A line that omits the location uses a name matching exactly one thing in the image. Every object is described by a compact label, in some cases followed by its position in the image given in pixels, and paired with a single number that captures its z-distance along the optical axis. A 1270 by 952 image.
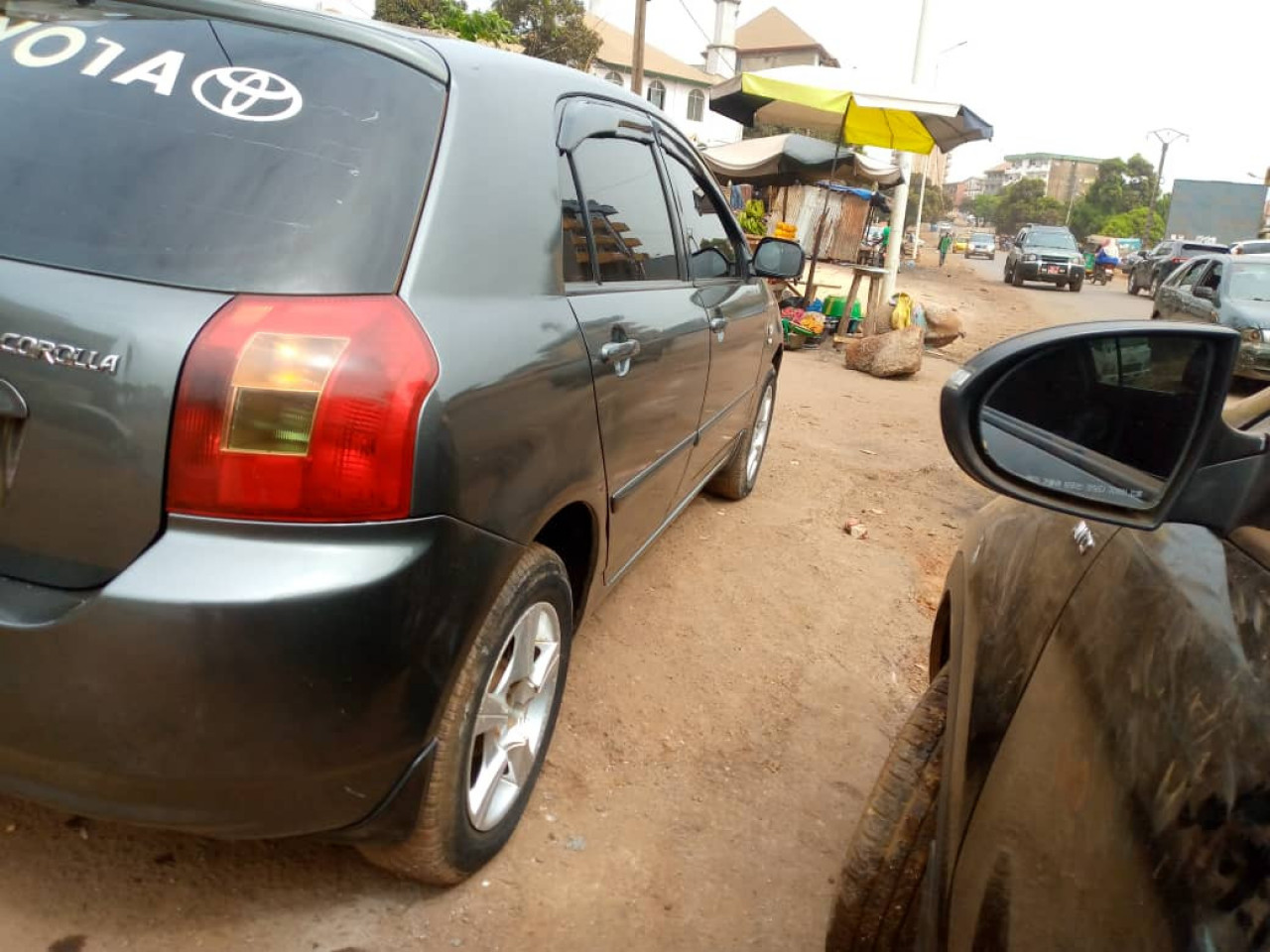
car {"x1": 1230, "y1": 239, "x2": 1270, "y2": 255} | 21.03
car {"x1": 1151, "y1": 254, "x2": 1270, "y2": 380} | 10.16
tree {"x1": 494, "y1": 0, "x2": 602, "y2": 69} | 36.19
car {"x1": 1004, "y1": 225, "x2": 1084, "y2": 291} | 27.44
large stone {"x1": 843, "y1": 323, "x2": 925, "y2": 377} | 9.90
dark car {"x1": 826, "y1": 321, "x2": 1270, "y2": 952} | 0.90
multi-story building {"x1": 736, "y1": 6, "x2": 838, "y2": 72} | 74.75
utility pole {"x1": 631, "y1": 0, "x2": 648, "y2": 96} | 18.98
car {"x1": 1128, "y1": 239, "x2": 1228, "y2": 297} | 25.33
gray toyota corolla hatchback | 1.47
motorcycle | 34.41
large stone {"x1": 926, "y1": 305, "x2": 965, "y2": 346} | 12.42
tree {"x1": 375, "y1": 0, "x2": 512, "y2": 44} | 15.74
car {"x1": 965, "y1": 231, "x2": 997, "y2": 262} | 58.50
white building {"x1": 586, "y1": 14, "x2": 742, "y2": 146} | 51.88
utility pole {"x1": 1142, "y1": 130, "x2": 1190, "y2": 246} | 52.88
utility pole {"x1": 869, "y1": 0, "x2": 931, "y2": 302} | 12.80
